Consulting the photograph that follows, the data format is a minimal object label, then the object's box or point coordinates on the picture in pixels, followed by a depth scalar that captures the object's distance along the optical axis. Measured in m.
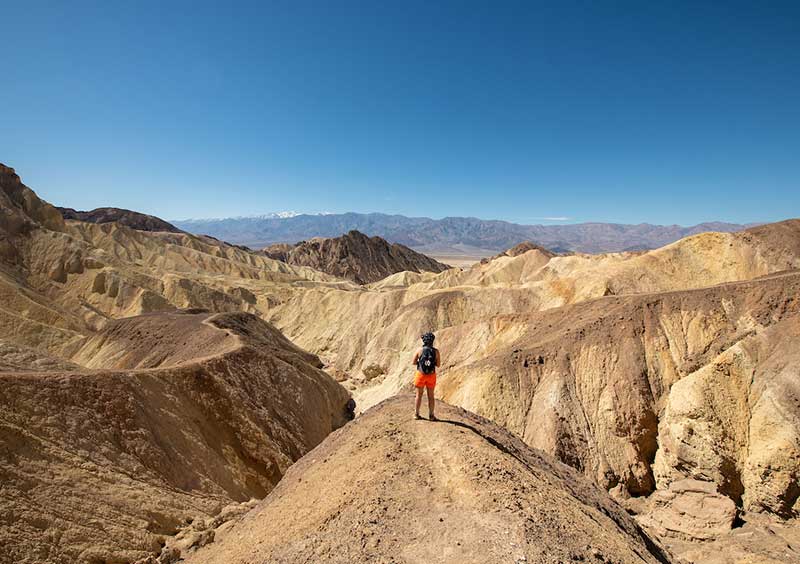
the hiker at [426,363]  8.69
